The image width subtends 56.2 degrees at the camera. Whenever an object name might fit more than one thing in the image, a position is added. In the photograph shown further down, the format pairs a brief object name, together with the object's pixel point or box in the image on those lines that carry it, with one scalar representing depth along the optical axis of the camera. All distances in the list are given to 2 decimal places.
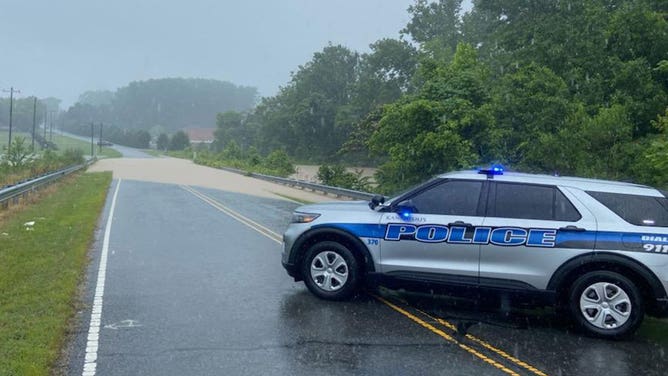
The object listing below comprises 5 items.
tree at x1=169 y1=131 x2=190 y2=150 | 153.38
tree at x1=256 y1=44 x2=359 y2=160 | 81.12
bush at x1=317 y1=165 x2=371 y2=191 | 32.56
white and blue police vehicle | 6.91
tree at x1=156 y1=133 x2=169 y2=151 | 157.38
